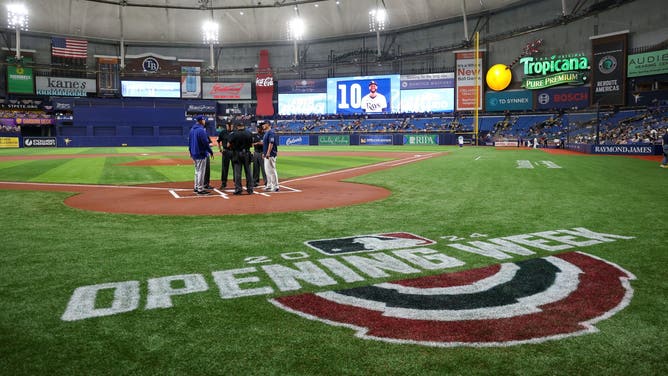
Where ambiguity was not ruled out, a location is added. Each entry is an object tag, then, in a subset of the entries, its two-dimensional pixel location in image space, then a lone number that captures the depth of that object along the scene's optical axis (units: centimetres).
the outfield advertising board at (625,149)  3164
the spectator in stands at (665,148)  1998
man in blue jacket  1276
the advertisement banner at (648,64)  4181
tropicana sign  4934
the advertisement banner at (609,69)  4572
